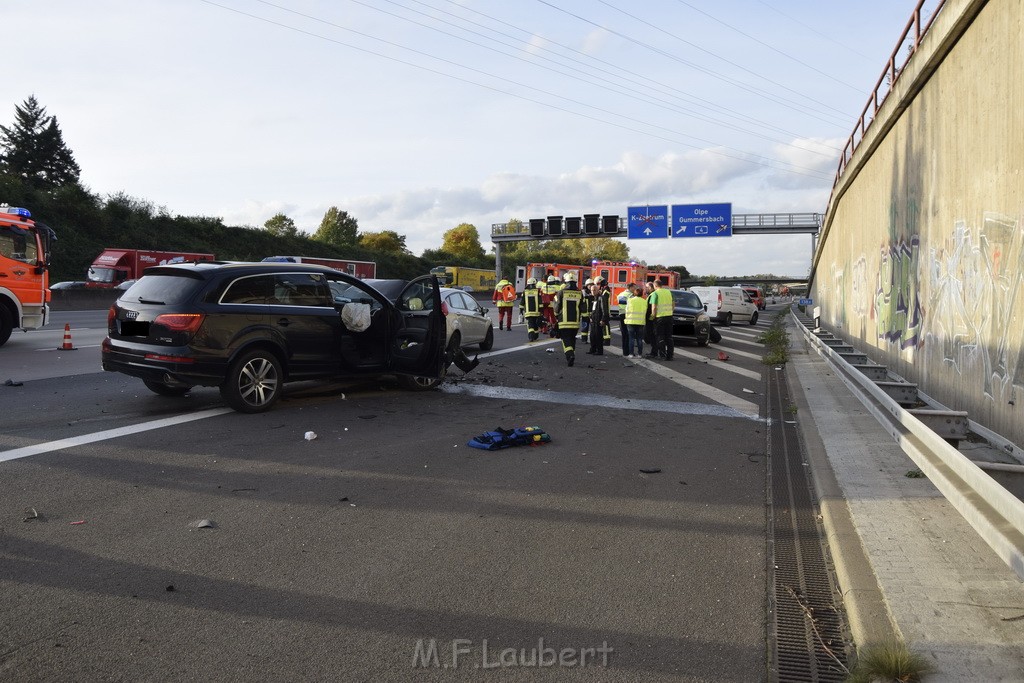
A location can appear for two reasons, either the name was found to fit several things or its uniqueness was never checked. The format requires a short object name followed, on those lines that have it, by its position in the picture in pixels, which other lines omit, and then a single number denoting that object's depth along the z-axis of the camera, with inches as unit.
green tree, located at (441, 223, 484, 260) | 4507.9
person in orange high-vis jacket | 989.8
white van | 1311.5
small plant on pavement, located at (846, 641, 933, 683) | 128.4
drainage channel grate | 142.6
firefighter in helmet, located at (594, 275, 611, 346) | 772.0
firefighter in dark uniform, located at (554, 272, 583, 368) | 626.5
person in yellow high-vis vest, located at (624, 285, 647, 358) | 689.0
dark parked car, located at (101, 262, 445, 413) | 343.9
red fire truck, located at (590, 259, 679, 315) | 1483.0
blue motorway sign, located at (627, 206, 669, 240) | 1923.0
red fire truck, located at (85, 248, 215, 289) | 1540.4
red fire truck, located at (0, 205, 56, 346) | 615.2
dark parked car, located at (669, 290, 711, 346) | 873.5
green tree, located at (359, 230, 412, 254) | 3926.4
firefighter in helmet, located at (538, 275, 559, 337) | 838.5
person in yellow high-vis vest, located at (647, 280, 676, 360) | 705.0
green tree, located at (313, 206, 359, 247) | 3688.5
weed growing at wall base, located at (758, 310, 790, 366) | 722.9
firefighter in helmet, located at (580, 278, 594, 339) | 735.8
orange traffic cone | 610.2
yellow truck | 2206.0
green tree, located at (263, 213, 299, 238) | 3401.3
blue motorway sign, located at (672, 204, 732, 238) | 1922.5
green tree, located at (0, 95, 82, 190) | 2851.9
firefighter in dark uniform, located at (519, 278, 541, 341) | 828.6
